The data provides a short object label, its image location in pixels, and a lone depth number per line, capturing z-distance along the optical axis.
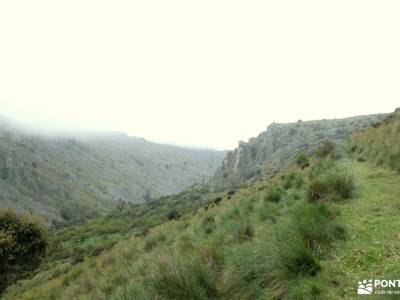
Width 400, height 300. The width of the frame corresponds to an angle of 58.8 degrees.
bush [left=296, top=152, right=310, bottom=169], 22.36
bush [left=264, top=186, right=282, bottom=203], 11.43
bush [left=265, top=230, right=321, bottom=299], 4.98
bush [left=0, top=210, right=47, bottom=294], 22.52
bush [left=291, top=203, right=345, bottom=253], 5.67
